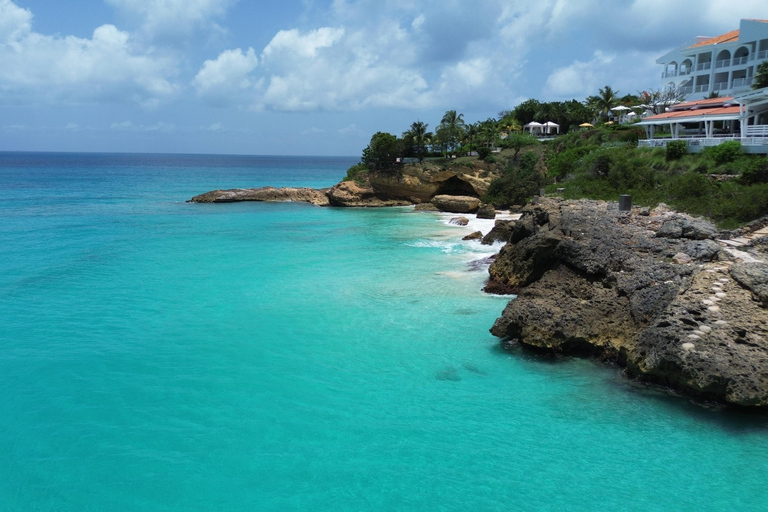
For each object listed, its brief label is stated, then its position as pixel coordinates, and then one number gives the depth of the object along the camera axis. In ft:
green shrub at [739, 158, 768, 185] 78.38
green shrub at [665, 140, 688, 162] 102.53
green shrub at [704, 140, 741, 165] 90.54
